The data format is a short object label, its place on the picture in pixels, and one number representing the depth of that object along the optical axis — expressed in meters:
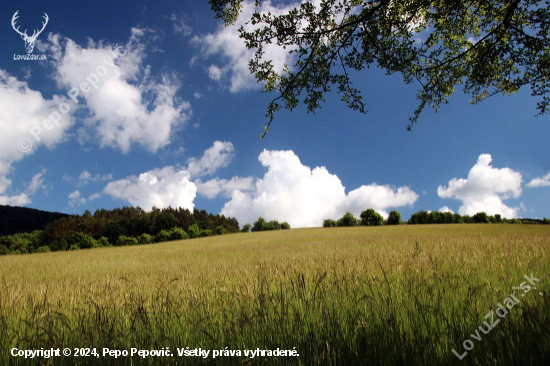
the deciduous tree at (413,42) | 6.27
